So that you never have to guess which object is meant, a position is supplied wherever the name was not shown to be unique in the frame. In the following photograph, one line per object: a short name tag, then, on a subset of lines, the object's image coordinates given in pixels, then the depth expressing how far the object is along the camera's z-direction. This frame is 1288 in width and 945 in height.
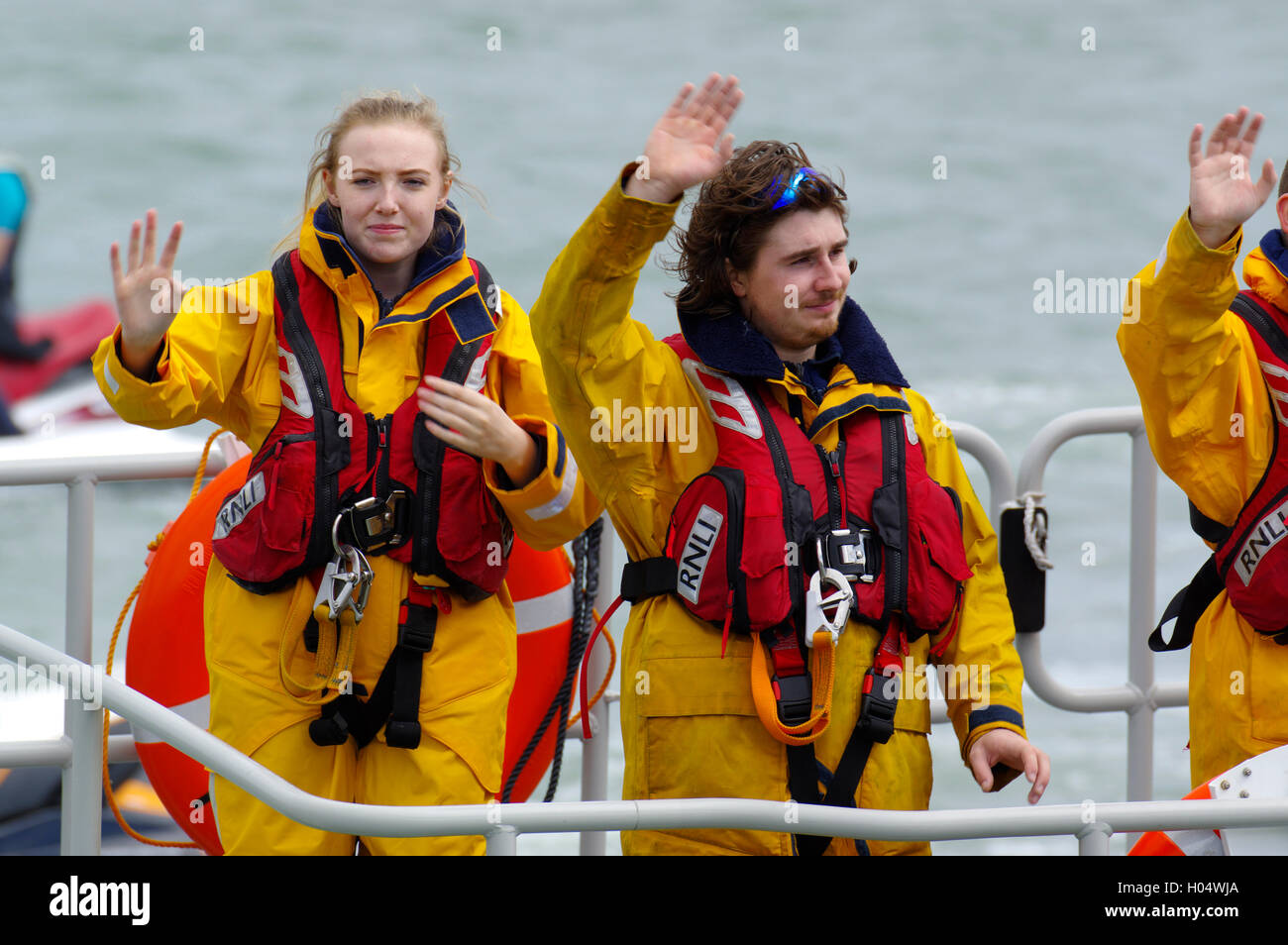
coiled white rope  6.71
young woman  5.10
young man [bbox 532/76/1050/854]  4.81
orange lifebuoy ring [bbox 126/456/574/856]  6.09
